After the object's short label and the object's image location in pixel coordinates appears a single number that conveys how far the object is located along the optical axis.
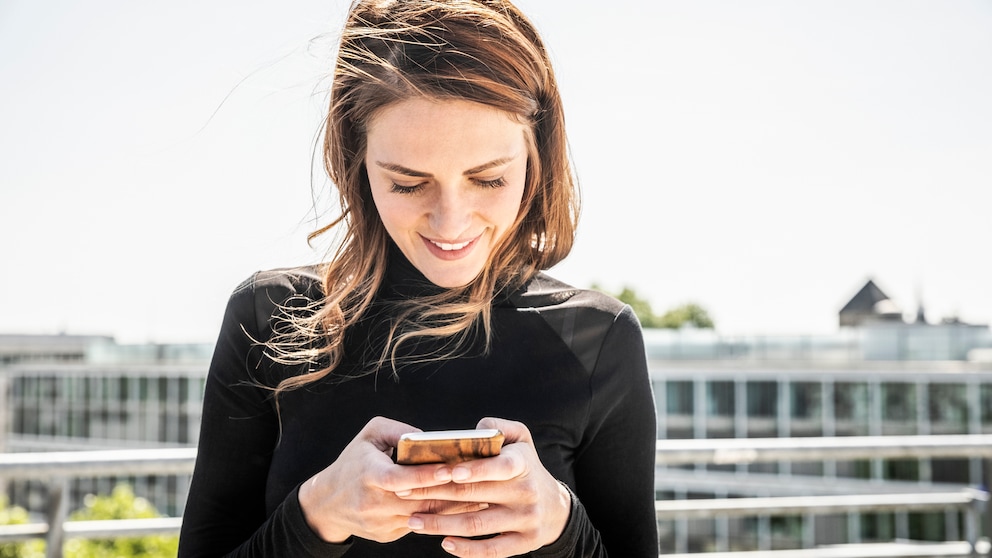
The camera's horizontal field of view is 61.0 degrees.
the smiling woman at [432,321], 1.07
